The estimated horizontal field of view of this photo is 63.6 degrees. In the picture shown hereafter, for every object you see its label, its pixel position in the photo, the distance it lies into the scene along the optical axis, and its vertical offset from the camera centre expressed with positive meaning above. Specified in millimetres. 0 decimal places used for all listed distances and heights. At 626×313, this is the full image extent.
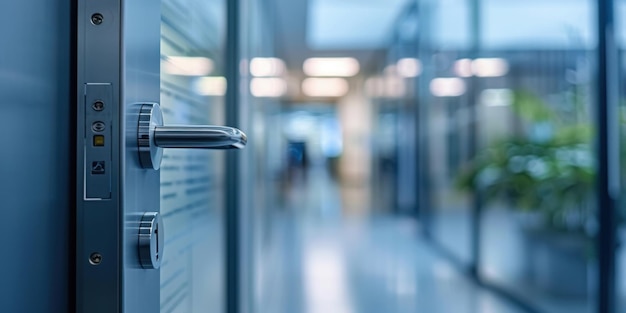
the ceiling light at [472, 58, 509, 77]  3574 +702
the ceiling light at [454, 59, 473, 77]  3973 +787
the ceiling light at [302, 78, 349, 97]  12234 +1991
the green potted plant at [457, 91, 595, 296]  2867 -153
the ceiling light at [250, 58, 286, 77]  2212 +599
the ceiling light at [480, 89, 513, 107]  3479 +471
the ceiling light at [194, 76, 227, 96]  911 +157
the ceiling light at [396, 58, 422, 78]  5703 +1174
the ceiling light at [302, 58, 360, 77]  9469 +1962
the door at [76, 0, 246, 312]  416 +16
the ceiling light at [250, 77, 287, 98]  2290 +496
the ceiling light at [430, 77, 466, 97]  4246 +701
